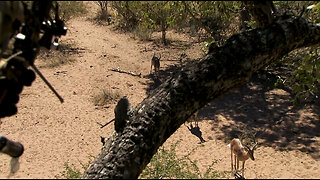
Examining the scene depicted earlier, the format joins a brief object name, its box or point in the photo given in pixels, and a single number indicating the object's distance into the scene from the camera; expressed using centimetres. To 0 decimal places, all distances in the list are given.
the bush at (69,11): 1666
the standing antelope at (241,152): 721
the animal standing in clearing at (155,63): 1238
